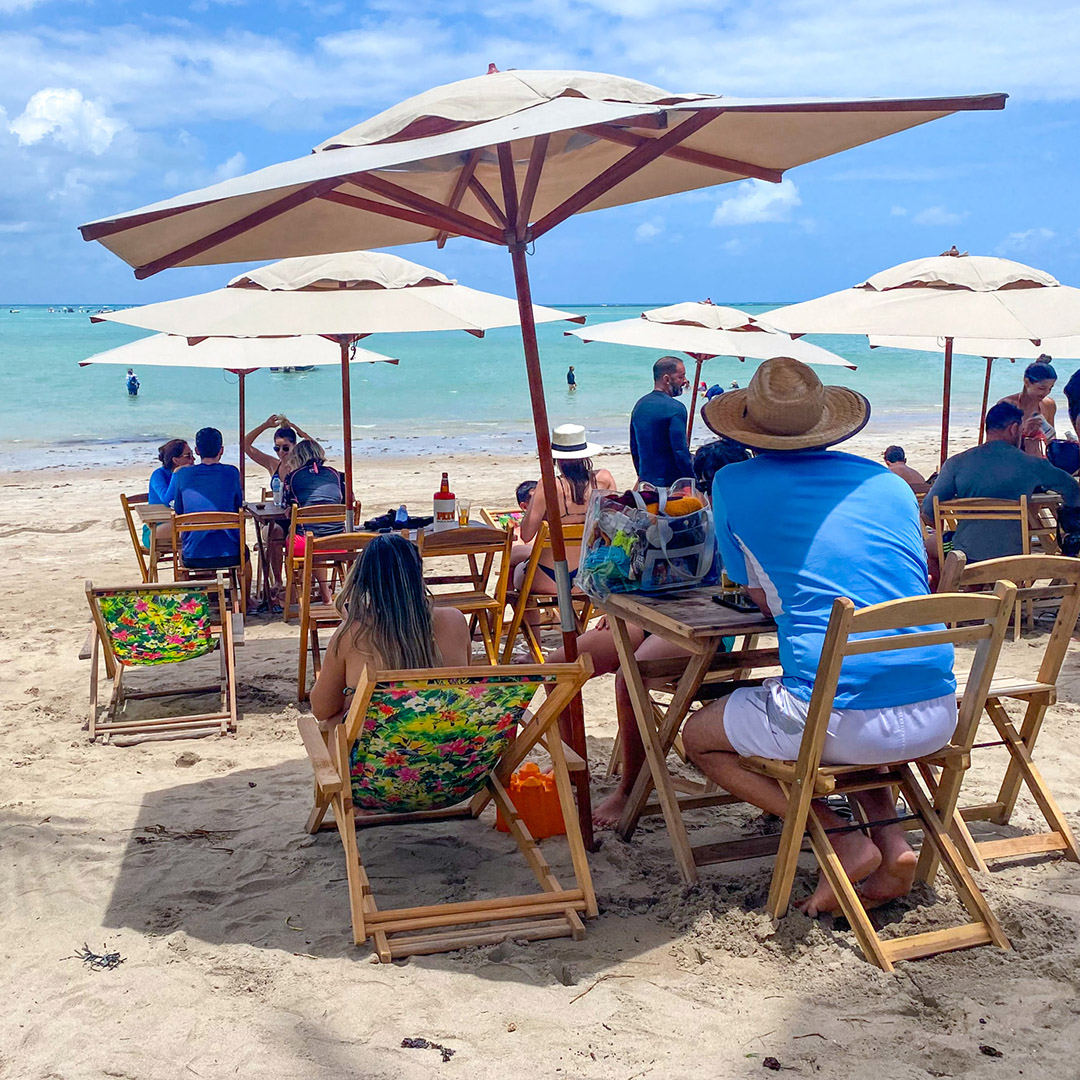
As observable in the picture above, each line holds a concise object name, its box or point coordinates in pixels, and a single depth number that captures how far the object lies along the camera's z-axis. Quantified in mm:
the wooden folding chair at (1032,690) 3350
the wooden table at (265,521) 6965
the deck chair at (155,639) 4941
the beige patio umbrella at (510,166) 2863
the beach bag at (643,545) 3420
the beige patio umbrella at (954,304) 6273
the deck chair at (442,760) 2914
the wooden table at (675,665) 3066
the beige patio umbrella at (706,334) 8258
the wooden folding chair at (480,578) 5156
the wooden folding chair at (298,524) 6320
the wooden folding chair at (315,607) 5156
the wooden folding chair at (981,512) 6113
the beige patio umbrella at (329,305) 5863
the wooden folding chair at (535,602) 5430
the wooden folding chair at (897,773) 2664
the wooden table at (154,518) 6727
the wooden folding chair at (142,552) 6801
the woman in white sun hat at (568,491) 5633
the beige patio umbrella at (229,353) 7445
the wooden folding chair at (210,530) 6273
